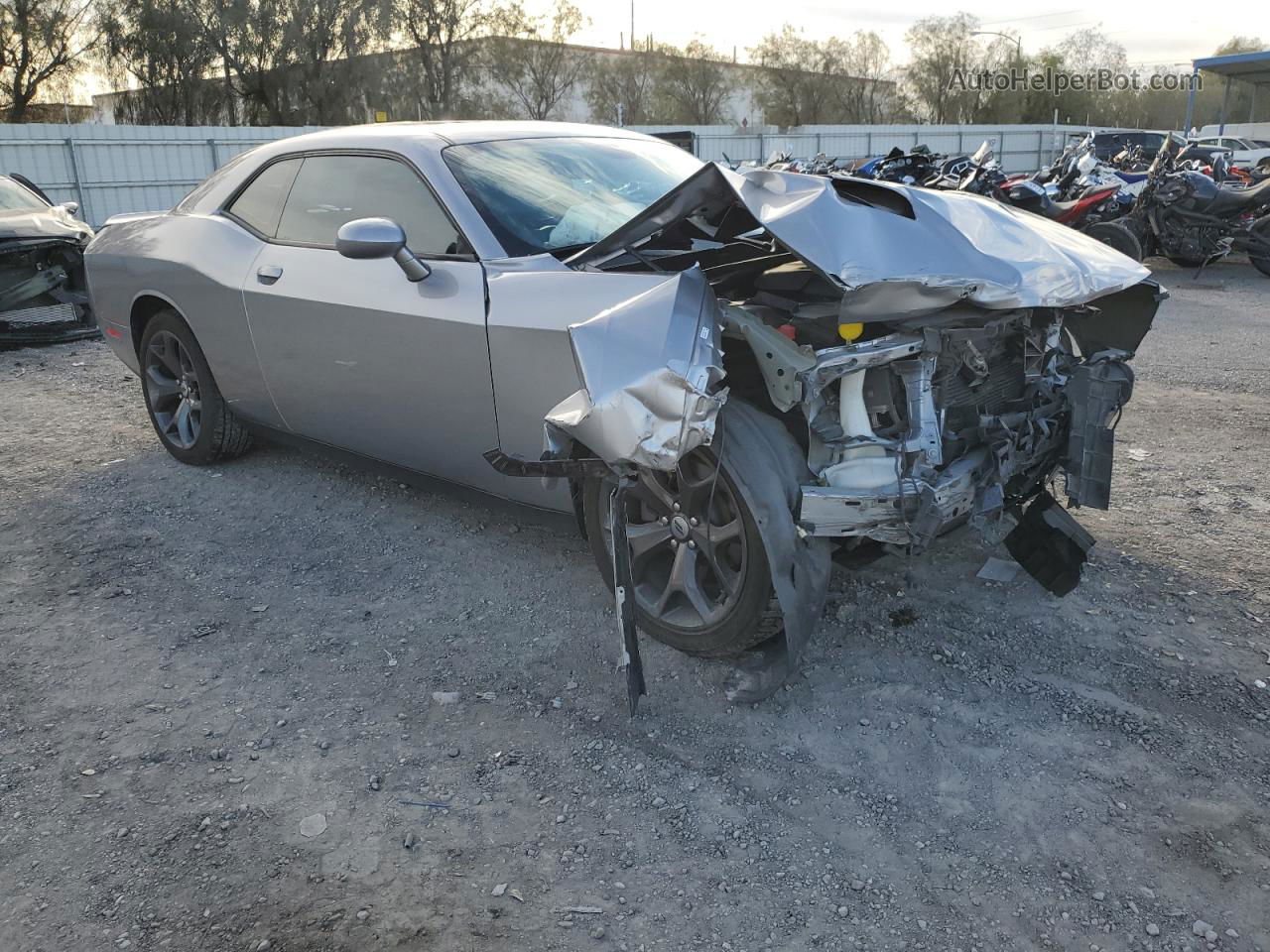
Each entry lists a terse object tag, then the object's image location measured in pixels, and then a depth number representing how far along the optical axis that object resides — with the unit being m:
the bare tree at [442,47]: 39.31
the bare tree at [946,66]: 53.16
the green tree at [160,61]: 32.66
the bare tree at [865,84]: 53.56
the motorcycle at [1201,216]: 10.71
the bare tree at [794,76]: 52.53
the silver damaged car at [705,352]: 2.73
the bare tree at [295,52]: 34.16
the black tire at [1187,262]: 11.24
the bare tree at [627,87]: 48.53
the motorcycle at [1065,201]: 10.94
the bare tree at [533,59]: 43.34
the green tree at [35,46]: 30.78
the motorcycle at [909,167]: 12.06
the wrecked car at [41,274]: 8.80
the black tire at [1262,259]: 10.64
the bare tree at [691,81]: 49.72
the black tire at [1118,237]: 10.76
